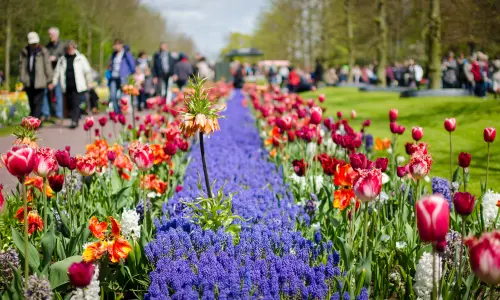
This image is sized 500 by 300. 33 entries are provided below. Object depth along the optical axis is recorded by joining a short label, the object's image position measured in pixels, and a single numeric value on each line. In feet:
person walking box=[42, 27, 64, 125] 39.20
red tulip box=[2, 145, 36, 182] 8.39
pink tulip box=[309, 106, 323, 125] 15.87
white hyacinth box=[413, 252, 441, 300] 10.05
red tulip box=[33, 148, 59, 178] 10.68
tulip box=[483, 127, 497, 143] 13.73
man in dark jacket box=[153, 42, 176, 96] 59.47
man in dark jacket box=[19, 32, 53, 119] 36.17
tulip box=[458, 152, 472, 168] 12.53
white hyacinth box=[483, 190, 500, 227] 12.50
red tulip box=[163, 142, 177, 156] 15.34
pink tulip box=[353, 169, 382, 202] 9.32
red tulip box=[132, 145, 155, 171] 12.19
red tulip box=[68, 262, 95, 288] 6.87
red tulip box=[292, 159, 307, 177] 15.19
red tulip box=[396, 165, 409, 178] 13.65
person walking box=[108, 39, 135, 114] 44.83
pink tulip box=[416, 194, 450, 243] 6.86
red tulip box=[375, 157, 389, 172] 12.07
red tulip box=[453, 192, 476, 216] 8.13
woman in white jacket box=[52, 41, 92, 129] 37.35
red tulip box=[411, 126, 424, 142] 14.76
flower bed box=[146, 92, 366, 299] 9.41
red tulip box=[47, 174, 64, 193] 11.67
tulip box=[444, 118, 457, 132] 14.76
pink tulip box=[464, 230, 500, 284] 6.60
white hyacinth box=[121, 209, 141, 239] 11.84
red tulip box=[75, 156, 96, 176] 12.88
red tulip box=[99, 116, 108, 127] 21.40
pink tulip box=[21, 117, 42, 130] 13.71
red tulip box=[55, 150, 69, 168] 12.14
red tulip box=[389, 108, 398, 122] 18.58
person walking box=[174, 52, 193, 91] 64.18
